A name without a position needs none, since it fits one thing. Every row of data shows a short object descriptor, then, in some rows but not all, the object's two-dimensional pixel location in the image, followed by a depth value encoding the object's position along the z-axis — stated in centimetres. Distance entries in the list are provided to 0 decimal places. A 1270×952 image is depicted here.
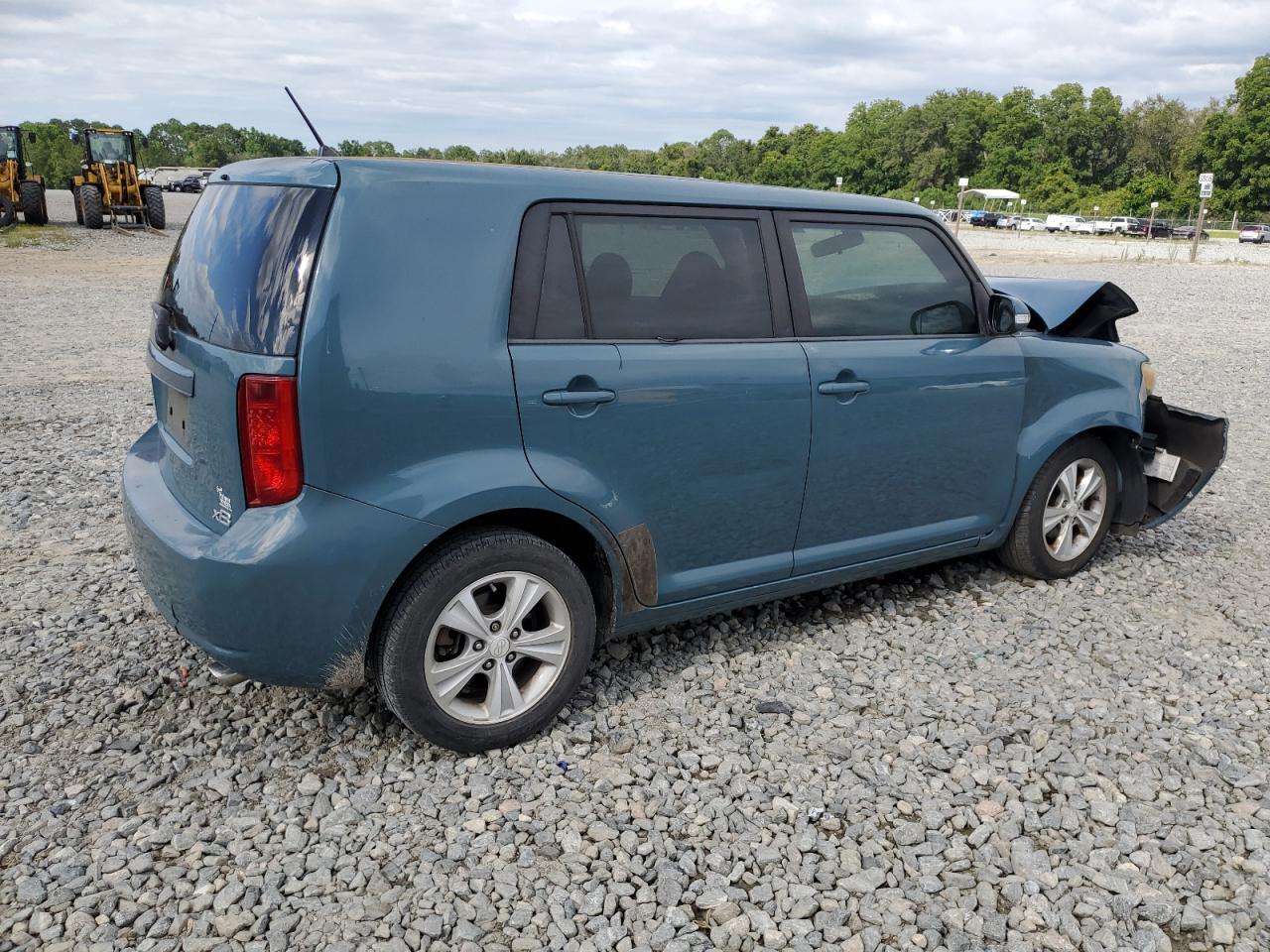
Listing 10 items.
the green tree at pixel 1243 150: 7844
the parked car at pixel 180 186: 6522
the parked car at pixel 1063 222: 6954
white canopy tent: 9138
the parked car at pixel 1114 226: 6650
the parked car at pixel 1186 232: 6070
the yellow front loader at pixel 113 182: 2764
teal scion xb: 292
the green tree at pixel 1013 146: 10756
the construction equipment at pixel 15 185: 2616
